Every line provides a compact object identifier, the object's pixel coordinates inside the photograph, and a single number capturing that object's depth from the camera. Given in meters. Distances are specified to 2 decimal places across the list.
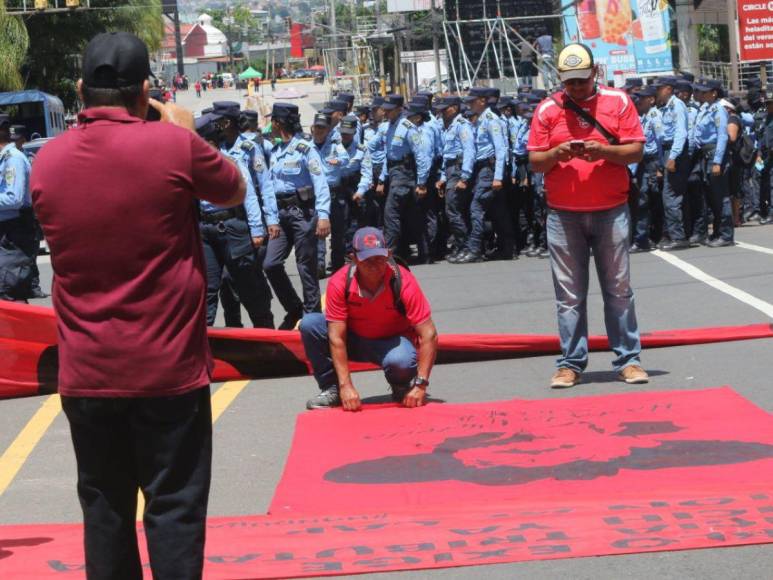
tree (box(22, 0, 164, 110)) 46.81
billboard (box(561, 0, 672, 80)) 38.03
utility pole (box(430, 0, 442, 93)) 38.62
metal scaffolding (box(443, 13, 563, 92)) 37.50
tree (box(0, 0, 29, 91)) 42.69
